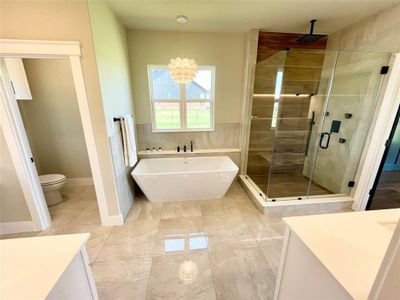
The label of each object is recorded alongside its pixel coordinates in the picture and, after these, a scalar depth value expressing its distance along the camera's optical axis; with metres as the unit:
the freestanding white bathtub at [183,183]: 2.57
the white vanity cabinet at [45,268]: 0.66
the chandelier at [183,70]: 2.17
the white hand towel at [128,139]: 2.38
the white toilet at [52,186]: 2.60
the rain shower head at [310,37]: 2.79
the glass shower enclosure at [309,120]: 2.61
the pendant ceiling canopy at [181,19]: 2.45
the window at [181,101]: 3.23
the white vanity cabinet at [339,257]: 0.51
